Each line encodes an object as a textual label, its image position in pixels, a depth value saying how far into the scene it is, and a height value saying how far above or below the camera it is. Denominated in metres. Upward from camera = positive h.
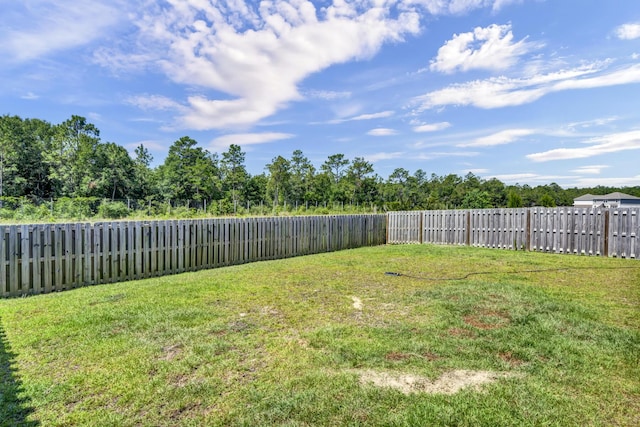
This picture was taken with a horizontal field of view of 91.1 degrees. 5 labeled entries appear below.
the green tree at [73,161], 30.14 +4.27
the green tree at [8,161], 29.33 +4.10
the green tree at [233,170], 35.38 +4.09
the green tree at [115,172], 30.96 +3.33
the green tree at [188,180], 33.53 +2.77
